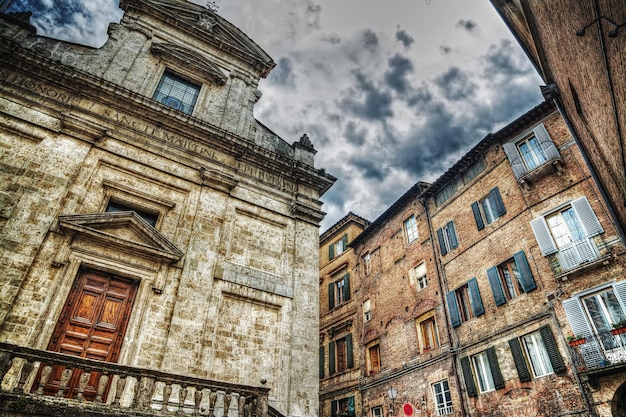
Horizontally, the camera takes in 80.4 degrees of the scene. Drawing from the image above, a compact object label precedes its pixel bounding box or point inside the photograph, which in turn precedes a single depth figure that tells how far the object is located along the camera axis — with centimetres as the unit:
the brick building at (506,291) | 1181
